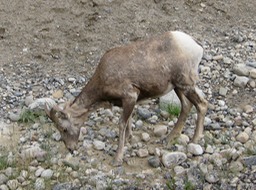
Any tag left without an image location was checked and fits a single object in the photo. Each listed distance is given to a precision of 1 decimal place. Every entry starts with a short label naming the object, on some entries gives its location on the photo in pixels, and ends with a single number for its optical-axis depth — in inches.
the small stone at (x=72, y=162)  594.1
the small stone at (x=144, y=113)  662.9
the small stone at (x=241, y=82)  692.4
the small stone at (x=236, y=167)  561.1
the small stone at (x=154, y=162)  586.3
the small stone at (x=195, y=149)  594.7
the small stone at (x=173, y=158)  583.5
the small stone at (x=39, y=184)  572.8
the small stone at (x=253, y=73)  700.3
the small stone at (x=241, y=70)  705.5
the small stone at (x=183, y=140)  618.0
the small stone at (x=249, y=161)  565.7
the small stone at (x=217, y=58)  742.4
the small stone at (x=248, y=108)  655.5
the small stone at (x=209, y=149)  596.4
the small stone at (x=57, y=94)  708.3
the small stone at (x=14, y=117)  671.4
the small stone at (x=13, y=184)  578.5
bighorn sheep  588.5
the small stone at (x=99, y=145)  620.3
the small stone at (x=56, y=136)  643.5
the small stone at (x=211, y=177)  554.7
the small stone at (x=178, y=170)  570.3
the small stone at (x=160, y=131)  635.6
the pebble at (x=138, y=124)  653.2
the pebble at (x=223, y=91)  688.4
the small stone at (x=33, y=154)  610.6
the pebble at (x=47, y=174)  584.6
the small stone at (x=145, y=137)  629.3
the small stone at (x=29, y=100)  694.8
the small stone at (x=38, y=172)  589.6
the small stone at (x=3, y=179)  585.0
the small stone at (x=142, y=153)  604.9
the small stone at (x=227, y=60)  732.6
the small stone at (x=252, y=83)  692.1
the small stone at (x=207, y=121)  641.8
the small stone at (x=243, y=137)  608.3
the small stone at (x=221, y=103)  672.5
